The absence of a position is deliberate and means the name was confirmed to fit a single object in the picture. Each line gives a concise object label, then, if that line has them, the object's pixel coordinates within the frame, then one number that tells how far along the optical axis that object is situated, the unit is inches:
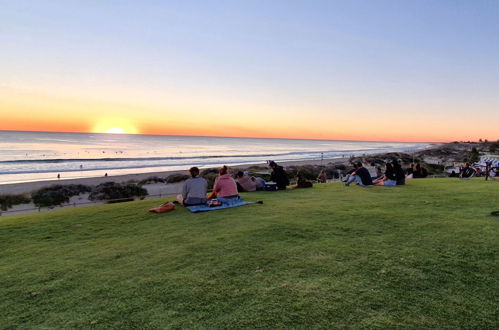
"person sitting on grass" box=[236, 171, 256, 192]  482.9
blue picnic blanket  342.3
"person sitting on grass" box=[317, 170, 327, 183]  755.6
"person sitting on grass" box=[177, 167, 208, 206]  359.9
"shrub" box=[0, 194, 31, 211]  678.0
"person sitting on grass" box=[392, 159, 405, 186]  519.5
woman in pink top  375.9
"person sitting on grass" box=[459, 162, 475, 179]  634.3
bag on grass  342.3
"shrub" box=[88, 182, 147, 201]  793.6
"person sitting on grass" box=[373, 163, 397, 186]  518.8
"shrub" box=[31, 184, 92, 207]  699.6
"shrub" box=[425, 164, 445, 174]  1166.5
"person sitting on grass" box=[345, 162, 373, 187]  525.7
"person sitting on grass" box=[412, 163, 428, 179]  681.0
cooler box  492.1
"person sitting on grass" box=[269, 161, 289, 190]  498.6
